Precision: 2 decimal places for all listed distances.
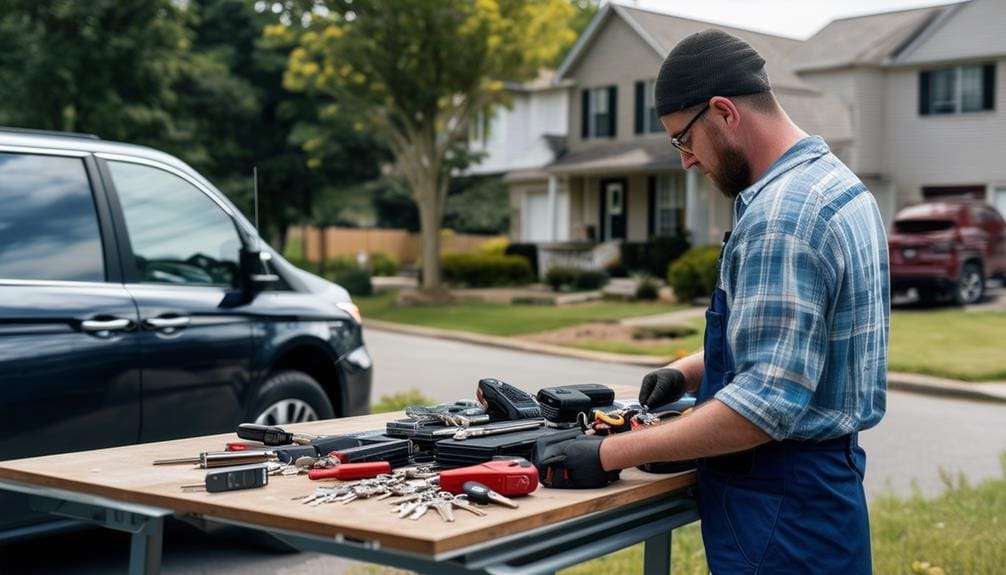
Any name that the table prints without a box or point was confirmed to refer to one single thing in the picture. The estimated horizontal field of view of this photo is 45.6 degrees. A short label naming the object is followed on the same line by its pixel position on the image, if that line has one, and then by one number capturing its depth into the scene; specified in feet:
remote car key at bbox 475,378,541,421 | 11.89
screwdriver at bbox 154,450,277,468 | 10.74
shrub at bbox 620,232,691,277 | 107.76
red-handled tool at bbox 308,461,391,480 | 10.07
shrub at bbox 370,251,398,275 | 148.56
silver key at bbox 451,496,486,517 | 8.82
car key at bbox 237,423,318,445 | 11.80
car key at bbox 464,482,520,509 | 9.09
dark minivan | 17.95
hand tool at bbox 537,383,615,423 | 11.82
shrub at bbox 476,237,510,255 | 128.88
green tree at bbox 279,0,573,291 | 91.45
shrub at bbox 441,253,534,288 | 116.37
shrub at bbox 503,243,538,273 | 123.65
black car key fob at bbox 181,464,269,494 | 9.63
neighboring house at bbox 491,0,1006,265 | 105.50
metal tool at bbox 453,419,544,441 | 10.89
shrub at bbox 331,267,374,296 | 110.42
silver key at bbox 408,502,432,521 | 8.66
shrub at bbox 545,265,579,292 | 106.22
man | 9.34
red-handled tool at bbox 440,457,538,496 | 9.31
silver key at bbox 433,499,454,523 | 8.59
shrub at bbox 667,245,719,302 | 86.53
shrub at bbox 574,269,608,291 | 106.52
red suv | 78.54
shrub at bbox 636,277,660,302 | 92.32
